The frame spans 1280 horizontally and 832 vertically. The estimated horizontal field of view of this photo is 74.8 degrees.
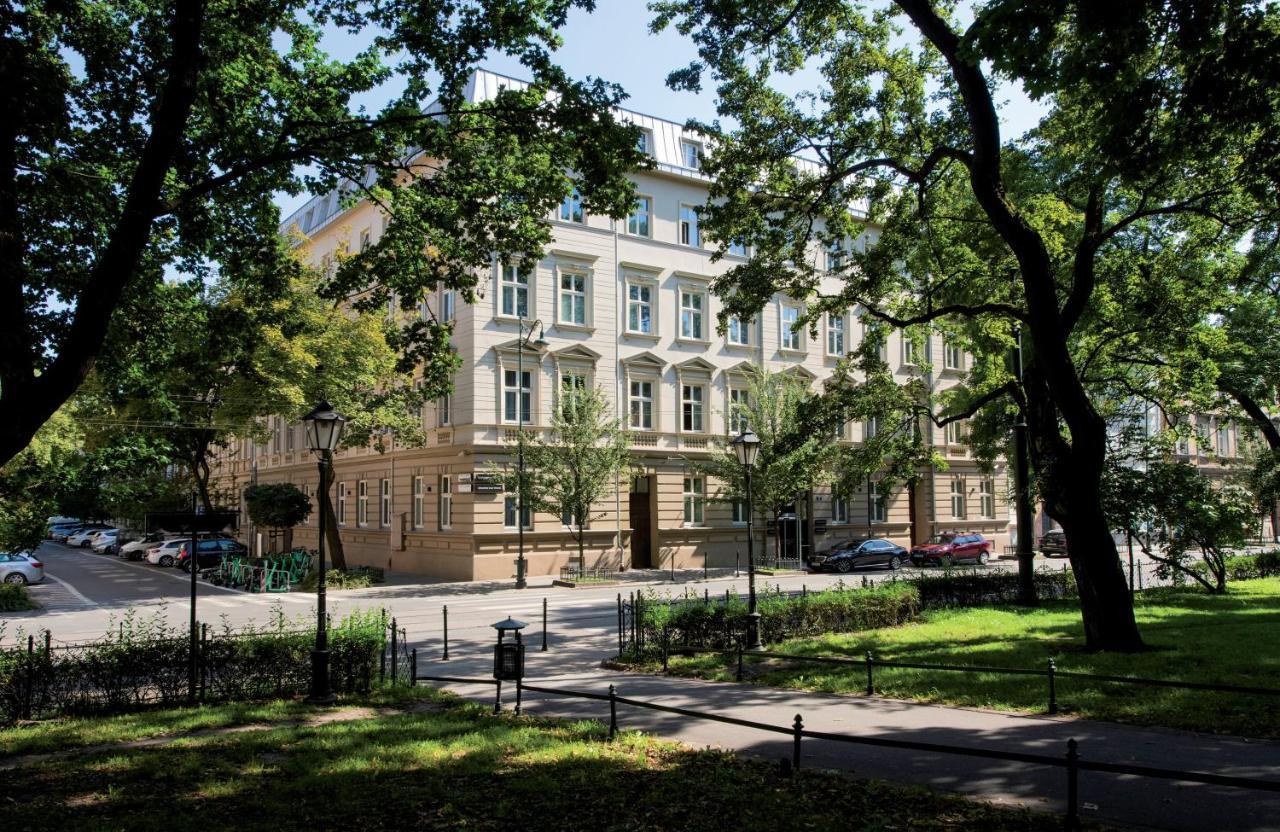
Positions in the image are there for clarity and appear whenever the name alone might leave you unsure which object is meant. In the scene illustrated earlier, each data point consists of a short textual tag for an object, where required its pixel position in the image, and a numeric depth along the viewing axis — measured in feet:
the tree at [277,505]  116.57
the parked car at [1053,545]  147.13
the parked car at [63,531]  251.80
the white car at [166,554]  142.92
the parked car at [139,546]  158.51
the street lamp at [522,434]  96.48
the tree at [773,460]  111.45
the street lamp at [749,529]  49.39
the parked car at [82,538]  213.25
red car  131.03
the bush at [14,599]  83.05
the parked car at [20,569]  108.37
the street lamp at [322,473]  37.35
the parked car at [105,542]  184.82
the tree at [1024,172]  27.71
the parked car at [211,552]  127.85
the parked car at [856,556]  120.06
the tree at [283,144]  34.71
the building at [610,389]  105.70
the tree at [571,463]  99.09
